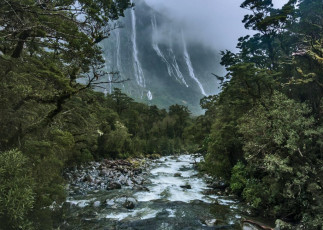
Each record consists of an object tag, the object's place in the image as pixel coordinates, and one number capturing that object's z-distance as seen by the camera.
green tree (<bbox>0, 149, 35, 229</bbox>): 6.21
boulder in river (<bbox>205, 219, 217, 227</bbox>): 13.36
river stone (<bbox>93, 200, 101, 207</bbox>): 16.78
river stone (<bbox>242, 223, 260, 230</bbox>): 12.08
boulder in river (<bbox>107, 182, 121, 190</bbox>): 22.61
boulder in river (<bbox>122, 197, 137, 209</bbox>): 16.44
